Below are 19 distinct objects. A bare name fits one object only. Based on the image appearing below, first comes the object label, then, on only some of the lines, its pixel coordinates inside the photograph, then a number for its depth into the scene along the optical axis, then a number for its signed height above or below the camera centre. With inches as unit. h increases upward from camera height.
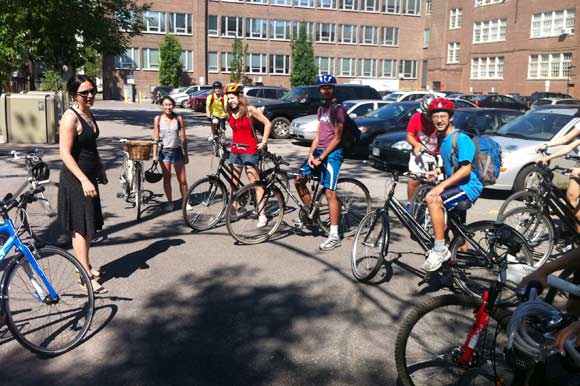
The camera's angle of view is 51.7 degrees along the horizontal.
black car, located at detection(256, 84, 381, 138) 794.2 -9.0
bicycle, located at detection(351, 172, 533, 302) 200.5 -51.2
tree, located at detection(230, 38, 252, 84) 2469.2 +133.9
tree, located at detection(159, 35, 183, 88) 2412.6 +145.9
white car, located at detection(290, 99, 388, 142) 690.8 -24.9
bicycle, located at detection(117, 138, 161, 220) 327.6 -44.7
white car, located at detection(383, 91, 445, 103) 1050.1 +7.6
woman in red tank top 309.4 -17.1
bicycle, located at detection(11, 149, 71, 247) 284.4 -63.7
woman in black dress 201.2 -26.2
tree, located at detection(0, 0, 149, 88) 841.5 +95.5
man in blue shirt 208.4 -27.4
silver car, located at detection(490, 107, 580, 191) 406.9 -26.3
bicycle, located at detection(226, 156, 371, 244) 284.4 -52.4
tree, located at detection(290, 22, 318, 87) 2556.6 +153.2
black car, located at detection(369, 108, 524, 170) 492.1 -23.1
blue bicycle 164.2 -57.4
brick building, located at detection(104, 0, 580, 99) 2006.6 +235.2
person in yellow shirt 526.3 -8.2
